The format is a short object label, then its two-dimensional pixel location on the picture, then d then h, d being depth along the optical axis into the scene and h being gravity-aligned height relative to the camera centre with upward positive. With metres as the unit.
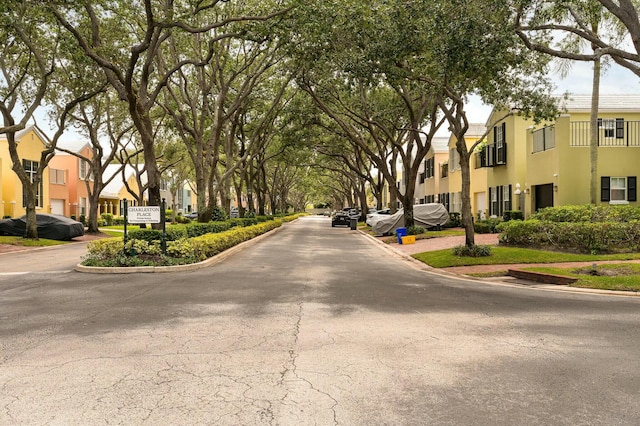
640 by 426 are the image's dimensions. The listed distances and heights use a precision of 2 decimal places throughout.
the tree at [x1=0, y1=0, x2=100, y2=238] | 23.16 +6.54
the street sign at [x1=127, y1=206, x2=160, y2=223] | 16.12 -0.11
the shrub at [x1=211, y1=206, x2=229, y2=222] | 29.62 -0.28
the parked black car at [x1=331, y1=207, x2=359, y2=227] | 50.59 -1.09
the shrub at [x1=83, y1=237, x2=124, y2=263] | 15.61 -1.11
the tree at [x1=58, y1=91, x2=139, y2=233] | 33.12 +5.69
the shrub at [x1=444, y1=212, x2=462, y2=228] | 33.14 -0.98
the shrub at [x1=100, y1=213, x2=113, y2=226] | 51.81 -0.63
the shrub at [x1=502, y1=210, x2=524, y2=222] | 28.52 -0.51
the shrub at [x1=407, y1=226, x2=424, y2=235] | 28.56 -1.25
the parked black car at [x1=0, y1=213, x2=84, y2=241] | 29.42 -0.82
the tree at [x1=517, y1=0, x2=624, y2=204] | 13.35 +4.98
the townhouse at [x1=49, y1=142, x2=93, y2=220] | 45.80 +2.66
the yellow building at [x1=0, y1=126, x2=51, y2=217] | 38.06 +3.28
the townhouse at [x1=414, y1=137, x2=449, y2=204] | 44.34 +3.12
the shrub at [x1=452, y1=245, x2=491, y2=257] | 16.77 -1.42
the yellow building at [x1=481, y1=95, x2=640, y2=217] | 23.98 +2.28
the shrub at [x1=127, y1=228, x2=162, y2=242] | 16.56 -0.75
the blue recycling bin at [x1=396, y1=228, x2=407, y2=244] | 25.51 -1.24
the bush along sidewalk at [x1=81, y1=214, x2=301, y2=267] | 15.19 -1.21
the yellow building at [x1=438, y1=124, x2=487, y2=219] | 36.28 +1.80
